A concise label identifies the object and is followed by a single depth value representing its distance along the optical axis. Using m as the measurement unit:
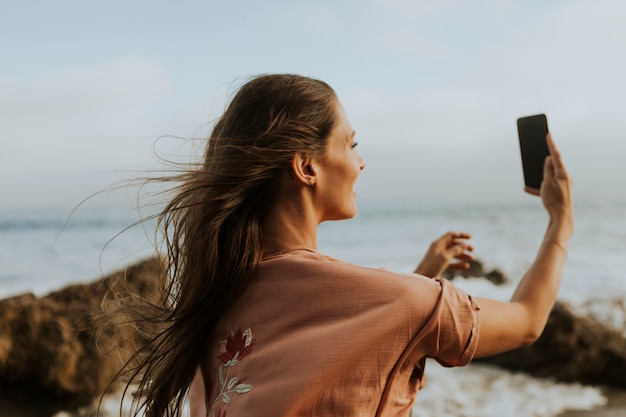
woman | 1.53
